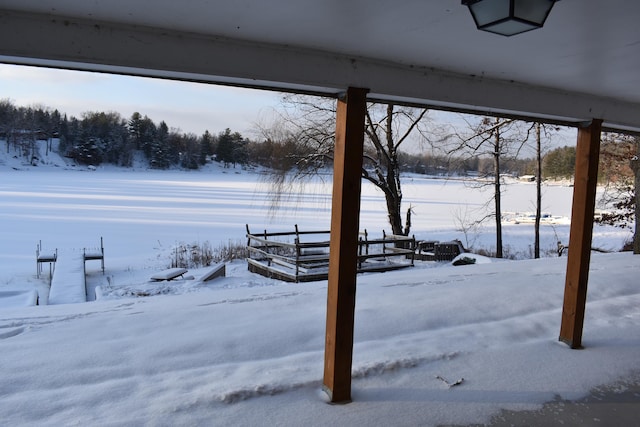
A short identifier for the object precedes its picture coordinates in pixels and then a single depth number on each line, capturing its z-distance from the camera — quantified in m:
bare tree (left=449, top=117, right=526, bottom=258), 16.06
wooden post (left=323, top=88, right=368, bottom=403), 2.59
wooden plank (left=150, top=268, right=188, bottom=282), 9.62
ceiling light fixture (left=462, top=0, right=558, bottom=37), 1.64
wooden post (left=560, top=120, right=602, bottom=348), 3.55
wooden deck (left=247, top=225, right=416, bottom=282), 9.75
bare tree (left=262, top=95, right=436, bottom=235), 14.52
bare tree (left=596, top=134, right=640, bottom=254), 14.72
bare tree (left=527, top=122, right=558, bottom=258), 15.84
